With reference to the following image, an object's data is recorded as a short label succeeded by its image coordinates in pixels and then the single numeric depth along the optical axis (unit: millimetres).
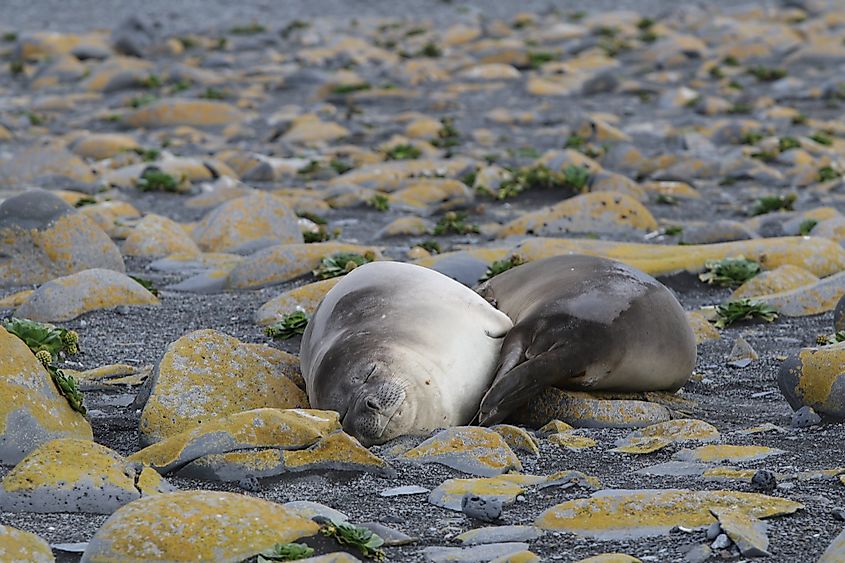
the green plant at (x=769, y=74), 37000
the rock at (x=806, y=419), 10062
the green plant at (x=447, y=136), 29602
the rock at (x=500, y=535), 7617
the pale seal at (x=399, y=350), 9836
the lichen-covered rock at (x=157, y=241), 18344
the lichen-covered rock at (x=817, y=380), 10062
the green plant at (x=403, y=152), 27550
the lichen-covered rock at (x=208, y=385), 10172
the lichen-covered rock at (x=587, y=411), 10586
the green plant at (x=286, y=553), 7102
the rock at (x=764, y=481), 8273
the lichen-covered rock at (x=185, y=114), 32969
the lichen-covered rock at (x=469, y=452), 9156
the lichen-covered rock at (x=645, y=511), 7633
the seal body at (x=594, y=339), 10562
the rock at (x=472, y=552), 7289
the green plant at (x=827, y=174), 25094
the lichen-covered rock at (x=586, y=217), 19750
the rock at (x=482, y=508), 8000
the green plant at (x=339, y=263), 15383
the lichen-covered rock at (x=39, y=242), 15977
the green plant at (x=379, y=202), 22844
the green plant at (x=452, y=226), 20325
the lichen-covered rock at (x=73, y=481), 8125
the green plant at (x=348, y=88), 36344
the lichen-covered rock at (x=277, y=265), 16156
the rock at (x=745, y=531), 7051
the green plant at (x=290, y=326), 13211
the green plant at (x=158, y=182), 24484
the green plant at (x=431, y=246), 18292
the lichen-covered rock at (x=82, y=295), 14109
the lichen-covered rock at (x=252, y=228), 18672
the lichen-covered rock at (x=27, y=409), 9359
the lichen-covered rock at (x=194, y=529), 7074
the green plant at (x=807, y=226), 19031
